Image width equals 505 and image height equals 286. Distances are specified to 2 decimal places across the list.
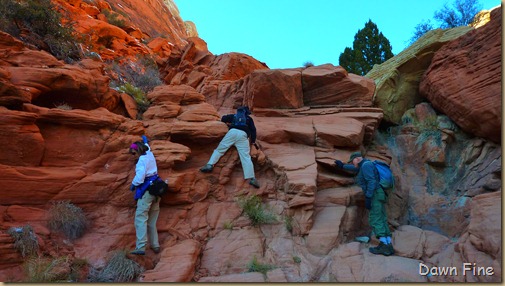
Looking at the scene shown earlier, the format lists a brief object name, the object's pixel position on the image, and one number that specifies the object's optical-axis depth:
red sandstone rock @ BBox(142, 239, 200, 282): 6.50
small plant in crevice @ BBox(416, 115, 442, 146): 11.06
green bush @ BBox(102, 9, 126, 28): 25.46
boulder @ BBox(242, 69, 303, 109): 12.21
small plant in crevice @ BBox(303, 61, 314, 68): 14.57
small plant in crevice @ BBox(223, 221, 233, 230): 8.16
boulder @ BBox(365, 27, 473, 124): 12.87
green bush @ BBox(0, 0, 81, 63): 11.11
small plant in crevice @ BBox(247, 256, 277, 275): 7.02
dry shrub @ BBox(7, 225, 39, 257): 6.28
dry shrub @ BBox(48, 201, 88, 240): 7.04
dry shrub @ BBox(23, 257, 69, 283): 5.98
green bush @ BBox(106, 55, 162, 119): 10.84
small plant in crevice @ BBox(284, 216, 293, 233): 8.18
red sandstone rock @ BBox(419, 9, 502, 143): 9.62
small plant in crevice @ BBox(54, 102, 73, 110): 8.52
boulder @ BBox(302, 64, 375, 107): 12.45
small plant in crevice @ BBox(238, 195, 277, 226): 8.29
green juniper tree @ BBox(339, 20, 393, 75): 22.27
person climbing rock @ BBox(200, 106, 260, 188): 8.91
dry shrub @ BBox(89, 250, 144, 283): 6.51
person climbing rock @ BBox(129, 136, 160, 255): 7.15
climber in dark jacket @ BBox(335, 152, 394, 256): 7.50
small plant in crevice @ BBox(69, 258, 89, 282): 6.37
